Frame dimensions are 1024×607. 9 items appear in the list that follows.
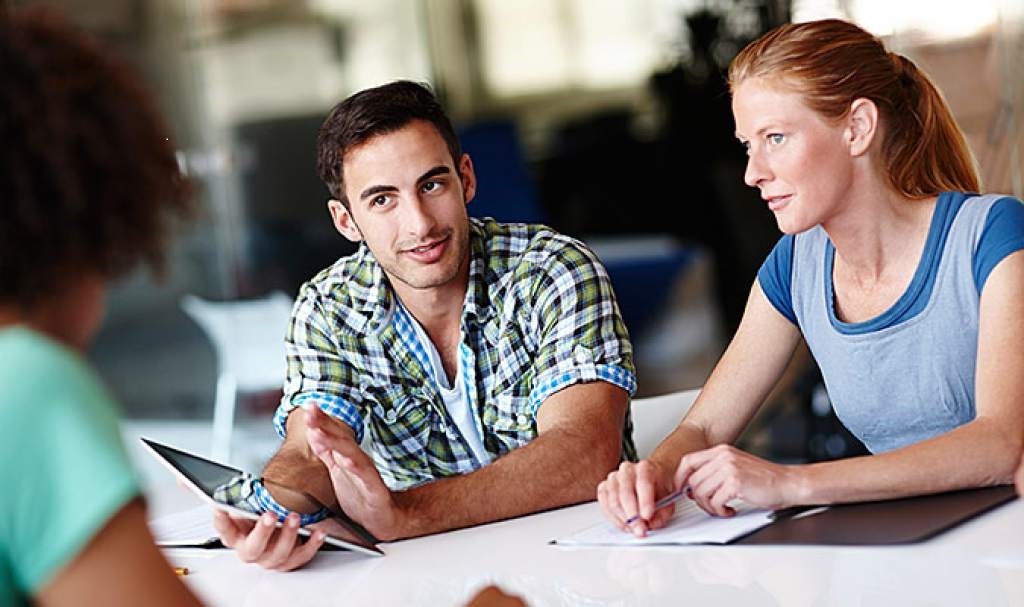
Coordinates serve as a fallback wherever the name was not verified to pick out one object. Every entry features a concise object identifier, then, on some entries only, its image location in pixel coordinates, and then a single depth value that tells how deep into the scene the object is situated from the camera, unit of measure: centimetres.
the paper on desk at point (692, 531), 241
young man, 280
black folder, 232
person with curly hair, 161
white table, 219
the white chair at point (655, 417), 305
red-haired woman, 255
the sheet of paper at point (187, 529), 266
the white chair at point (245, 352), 546
